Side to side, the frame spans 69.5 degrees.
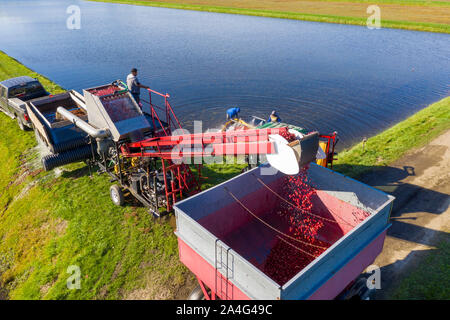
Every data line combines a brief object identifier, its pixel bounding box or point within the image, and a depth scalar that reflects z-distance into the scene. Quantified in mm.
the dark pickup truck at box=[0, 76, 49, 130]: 16250
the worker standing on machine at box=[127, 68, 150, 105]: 10195
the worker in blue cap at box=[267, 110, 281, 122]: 11468
